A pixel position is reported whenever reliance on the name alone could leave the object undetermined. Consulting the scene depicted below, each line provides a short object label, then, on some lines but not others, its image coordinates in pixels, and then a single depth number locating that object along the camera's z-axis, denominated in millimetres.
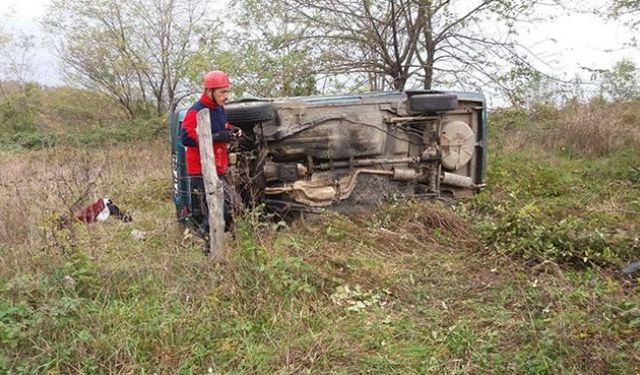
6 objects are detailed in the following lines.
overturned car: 5895
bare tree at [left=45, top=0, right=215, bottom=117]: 18453
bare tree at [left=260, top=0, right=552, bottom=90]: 10328
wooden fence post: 4430
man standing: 5043
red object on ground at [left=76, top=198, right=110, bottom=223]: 5587
